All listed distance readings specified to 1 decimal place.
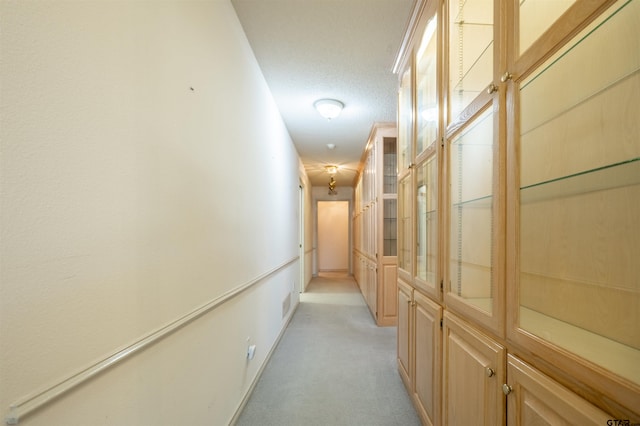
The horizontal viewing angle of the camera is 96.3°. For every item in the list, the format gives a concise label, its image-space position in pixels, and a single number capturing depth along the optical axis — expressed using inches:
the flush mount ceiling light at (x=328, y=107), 119.7
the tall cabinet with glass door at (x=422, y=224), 62.3
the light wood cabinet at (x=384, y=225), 151.9
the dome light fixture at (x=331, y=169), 245.1
